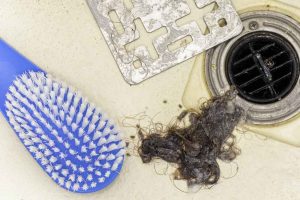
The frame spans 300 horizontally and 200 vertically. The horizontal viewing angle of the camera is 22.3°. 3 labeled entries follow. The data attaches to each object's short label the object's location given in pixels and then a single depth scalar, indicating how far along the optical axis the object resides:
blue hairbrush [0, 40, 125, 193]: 0.61
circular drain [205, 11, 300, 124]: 0.64
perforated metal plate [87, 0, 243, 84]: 0.64
